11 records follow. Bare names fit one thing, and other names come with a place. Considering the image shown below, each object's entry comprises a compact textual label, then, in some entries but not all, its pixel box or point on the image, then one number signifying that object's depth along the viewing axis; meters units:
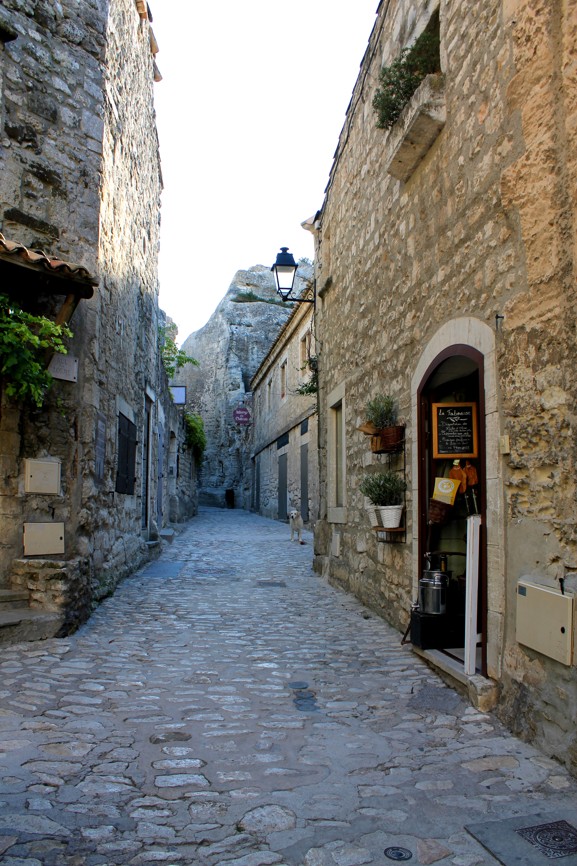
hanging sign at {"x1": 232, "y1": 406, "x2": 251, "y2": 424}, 29.56
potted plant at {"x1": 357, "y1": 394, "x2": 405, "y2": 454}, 5.43
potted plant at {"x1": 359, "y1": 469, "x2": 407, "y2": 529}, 5.33
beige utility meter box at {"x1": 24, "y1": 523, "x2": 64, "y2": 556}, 5.16
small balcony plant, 5.00
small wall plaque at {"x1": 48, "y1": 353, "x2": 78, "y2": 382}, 5.33
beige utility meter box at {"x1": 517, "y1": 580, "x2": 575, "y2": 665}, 2.76
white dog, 13.77
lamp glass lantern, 9.70
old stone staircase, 4.77
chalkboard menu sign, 4.45
